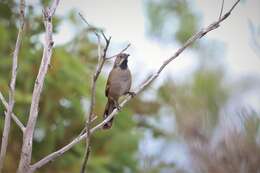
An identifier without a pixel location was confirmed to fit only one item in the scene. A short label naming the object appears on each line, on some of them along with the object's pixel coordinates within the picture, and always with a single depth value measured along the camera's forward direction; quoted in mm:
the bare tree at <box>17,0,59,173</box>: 6008
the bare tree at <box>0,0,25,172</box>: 5984
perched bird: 9711
